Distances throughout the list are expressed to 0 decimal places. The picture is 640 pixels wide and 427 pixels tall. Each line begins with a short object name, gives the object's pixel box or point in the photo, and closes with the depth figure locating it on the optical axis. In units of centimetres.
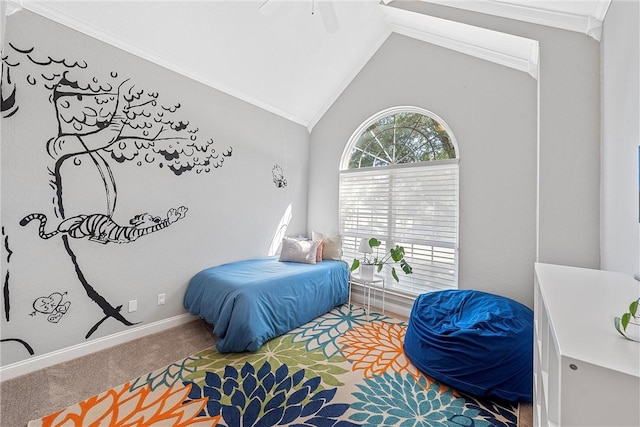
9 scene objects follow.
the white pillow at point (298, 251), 332
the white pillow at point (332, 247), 362
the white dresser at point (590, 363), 55
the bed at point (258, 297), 225
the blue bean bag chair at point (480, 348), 176
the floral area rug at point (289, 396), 159
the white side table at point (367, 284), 317
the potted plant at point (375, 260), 306
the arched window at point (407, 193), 296
